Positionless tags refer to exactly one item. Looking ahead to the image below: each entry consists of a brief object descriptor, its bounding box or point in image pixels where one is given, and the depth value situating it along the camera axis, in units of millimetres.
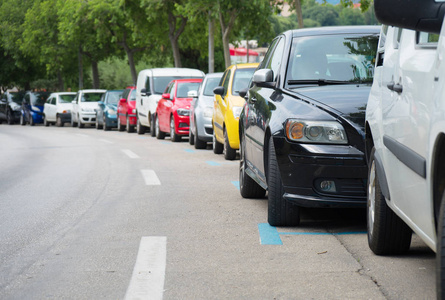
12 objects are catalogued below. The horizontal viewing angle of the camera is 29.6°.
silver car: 17594
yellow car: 14039
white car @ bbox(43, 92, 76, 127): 39838
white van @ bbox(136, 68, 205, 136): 24578
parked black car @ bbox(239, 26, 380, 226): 6469
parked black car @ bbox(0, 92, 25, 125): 45938
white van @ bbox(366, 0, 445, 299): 3625
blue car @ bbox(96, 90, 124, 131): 32688
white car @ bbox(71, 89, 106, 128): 36562
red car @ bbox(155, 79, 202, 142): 20688
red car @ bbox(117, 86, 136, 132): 28828
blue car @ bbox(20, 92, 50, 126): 43344
